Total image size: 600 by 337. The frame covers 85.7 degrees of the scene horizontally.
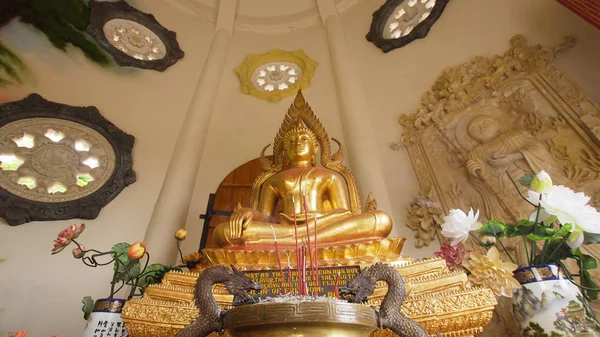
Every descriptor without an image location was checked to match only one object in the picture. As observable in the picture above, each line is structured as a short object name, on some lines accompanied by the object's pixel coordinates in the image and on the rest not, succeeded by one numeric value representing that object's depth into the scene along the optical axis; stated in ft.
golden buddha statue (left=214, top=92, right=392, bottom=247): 6.44
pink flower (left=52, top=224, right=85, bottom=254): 5.39
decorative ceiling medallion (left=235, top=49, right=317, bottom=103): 16.11
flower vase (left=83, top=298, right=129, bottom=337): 4.69
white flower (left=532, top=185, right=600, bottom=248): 3.90
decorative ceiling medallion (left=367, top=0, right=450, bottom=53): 14.20
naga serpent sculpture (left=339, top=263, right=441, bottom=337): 2.81
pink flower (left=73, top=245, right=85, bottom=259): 5.54
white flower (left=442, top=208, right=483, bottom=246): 4.66
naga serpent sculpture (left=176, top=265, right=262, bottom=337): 2.84
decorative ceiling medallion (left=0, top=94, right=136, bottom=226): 9.82
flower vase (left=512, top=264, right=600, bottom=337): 3.59
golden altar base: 4.11
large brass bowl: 2.23
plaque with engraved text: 4.94
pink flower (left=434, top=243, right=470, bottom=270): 5.27
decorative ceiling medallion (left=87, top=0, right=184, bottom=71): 14.80
